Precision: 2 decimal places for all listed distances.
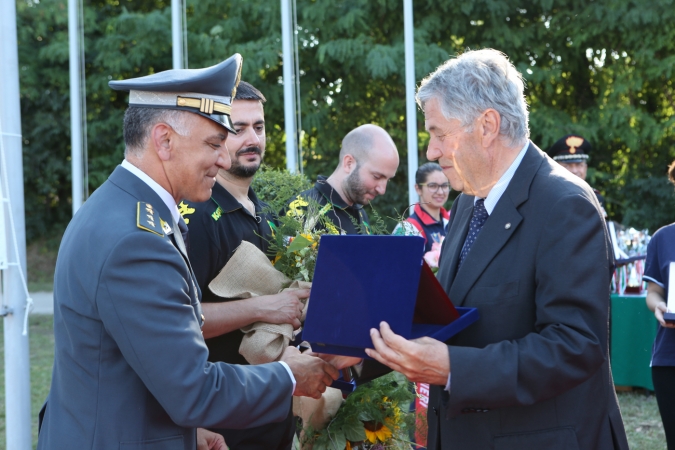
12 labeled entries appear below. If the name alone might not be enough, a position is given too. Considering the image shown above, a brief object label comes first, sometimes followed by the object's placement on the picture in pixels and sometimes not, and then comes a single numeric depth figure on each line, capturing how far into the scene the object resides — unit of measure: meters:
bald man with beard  4.43
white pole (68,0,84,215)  9.95
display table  6.76
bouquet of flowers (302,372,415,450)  2.86
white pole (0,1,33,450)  3.97
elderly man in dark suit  1.94
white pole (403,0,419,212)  8.77
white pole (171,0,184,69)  9.83
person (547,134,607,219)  6.55
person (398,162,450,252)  6.25
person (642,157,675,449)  3.88
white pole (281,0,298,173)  9.41
